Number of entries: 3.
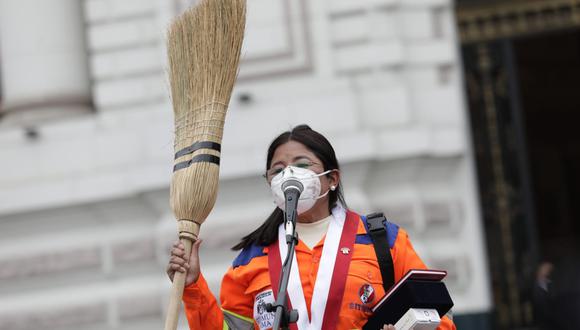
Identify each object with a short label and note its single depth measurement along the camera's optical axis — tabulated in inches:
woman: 341.7
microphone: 327.3
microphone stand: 315.3
